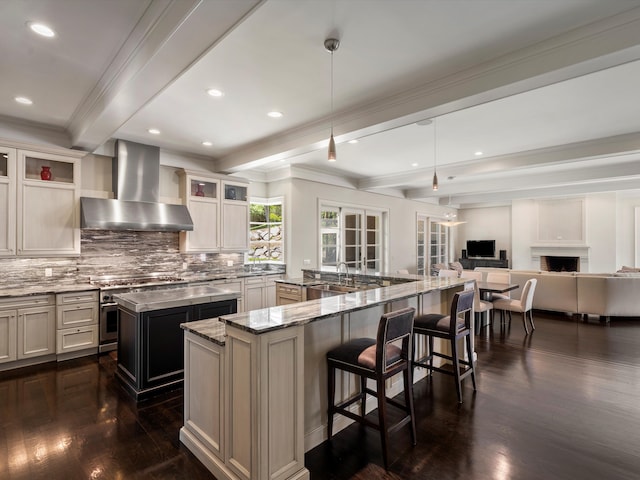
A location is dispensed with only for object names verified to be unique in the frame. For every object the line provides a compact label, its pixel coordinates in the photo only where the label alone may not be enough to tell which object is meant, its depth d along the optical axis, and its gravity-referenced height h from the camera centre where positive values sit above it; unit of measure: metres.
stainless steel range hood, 4.49 +0.57
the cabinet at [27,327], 3.79 -1.01
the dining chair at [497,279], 5.87 -0.66
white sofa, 6.02 -0.95
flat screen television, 10.96 -0.20
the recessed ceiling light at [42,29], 2.28 +1.49
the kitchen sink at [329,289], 4.32 -0.63
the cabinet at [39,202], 3.97 +0.50
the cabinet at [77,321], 4.10 -1.01
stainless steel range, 4.36 -0.68
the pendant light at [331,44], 2.41 +1.46
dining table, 5.18 -0.73
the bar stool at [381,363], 2.18 -0.84
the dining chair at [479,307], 5.04 -1.00
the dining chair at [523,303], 5.36 -1.01
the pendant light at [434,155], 4.32 +1.50
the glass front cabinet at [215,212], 5.50 +0.52
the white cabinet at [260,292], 5.89 -0.92
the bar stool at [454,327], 3.01 -0.81
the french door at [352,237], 7.19 +0.10
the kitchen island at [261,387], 1.85 -0.91
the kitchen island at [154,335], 3.11 -0.92
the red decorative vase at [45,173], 4.24 +0.87
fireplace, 9.53 -0.62
